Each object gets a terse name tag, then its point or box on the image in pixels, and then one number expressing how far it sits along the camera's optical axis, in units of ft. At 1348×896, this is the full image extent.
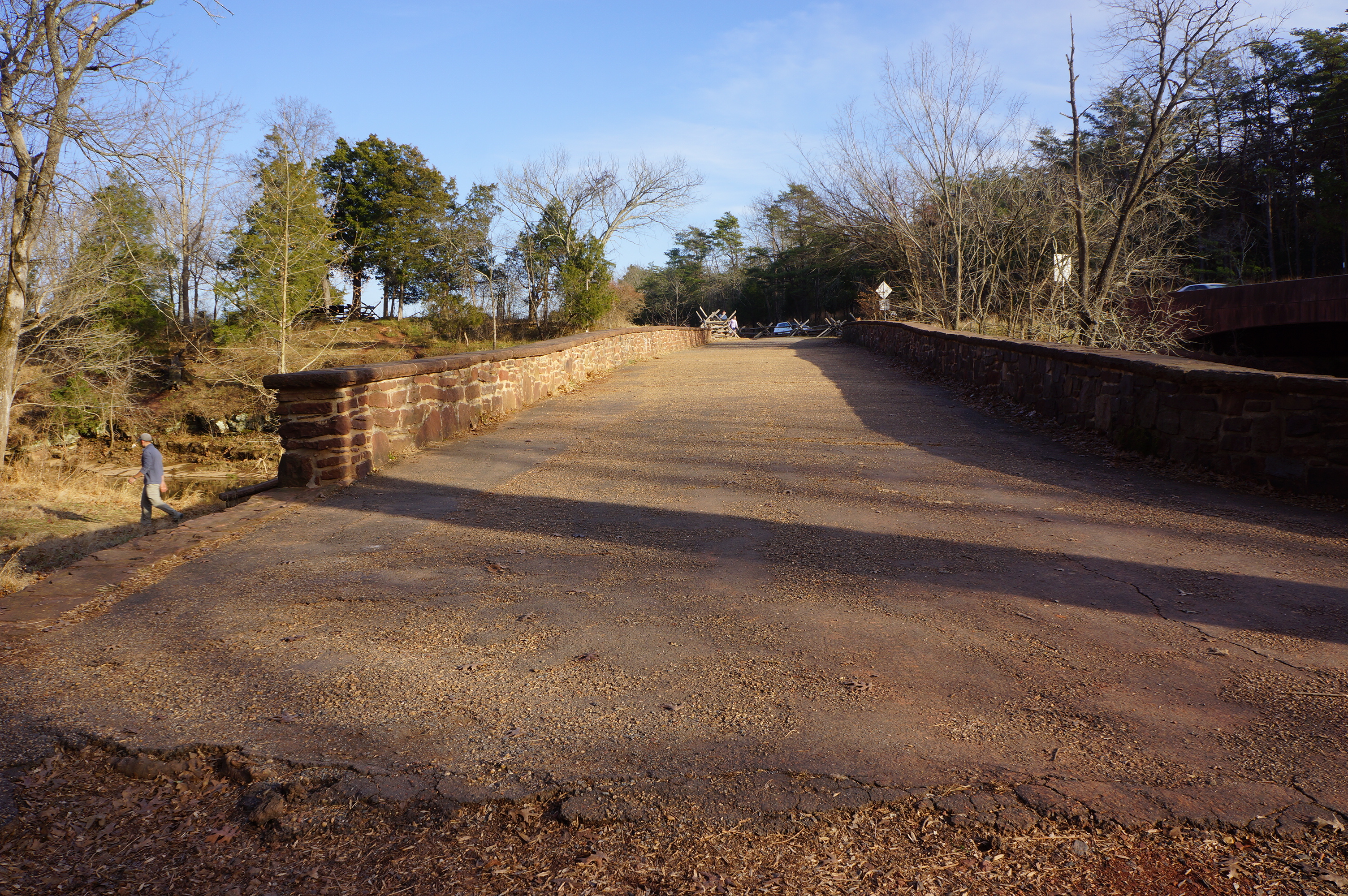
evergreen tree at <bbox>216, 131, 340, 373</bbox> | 86.43
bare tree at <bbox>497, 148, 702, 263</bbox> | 137.80
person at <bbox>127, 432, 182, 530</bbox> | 39.93
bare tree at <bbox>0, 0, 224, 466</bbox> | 46.62
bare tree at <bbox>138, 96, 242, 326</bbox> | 98.78
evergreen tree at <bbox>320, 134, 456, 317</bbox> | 144.66
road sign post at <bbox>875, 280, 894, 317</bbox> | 79.66
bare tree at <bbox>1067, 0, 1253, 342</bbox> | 39.45
